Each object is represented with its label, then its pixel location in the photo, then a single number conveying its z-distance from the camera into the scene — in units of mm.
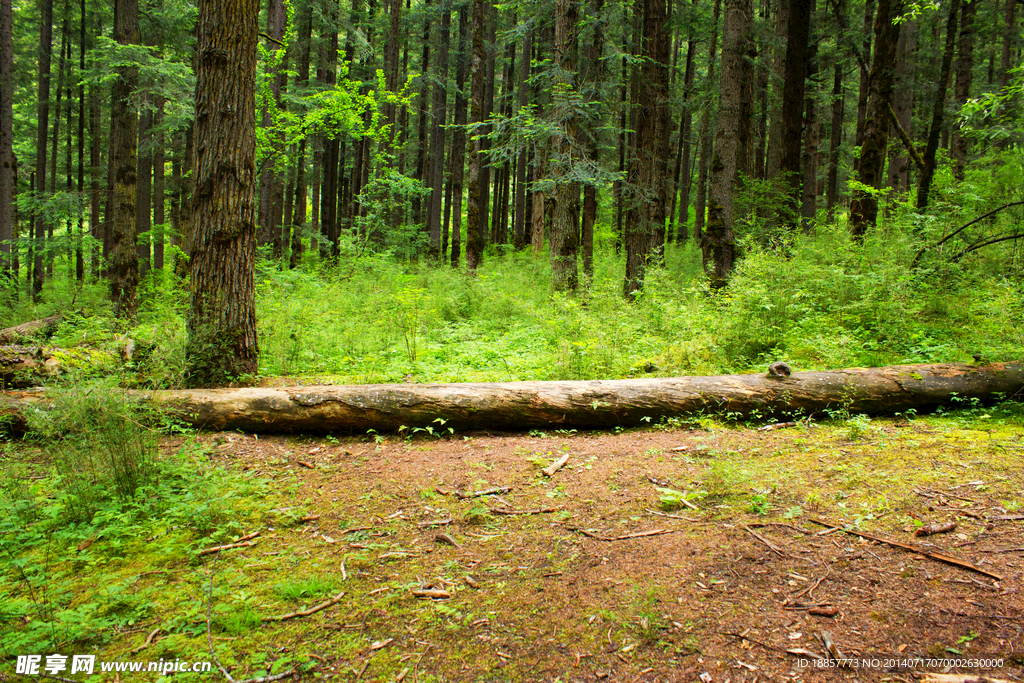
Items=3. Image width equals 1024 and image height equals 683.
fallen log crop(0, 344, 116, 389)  6055
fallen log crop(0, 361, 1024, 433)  5459
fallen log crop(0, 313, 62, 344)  7832
